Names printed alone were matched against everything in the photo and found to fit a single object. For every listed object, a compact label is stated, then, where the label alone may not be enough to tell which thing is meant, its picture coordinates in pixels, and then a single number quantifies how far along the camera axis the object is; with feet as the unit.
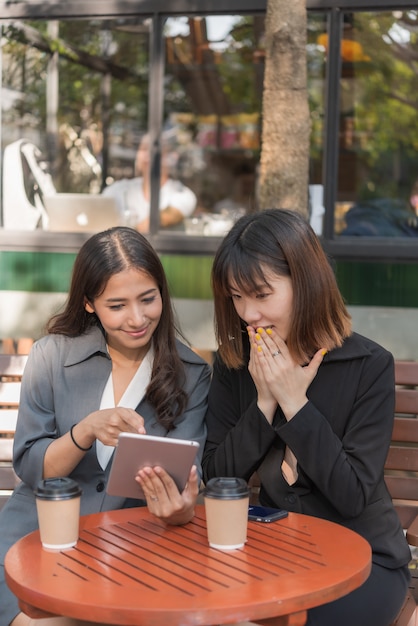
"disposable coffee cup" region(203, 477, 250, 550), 7.55
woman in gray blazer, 9.65
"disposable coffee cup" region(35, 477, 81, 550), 7.61
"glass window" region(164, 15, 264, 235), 27.55
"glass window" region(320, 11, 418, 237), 20.15
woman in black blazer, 8.74
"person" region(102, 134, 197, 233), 21.24
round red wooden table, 6.55
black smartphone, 8.55
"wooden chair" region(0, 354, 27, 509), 11.62
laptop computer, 21.01
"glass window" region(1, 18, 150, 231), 21.44
